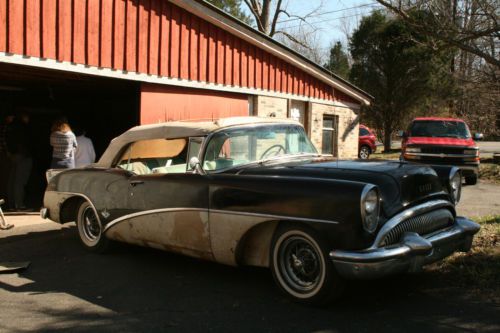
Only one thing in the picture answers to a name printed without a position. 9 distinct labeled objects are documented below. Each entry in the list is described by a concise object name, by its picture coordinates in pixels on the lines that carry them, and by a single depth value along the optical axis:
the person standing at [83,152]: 9.13
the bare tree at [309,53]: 37.50
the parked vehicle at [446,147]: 12.50
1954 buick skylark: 3.69
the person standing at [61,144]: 8.48
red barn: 7.76
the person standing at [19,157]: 8.79
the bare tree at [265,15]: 26.06
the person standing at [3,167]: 10.20
